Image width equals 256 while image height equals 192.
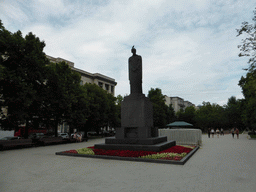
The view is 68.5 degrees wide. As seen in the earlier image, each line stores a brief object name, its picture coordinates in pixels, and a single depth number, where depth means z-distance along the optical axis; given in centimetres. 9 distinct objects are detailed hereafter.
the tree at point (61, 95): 2392
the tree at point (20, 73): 1750
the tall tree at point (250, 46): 1666
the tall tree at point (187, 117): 6694
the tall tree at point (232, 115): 6429
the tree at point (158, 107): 5181
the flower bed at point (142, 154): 988
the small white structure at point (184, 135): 1987
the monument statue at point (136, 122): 1286
